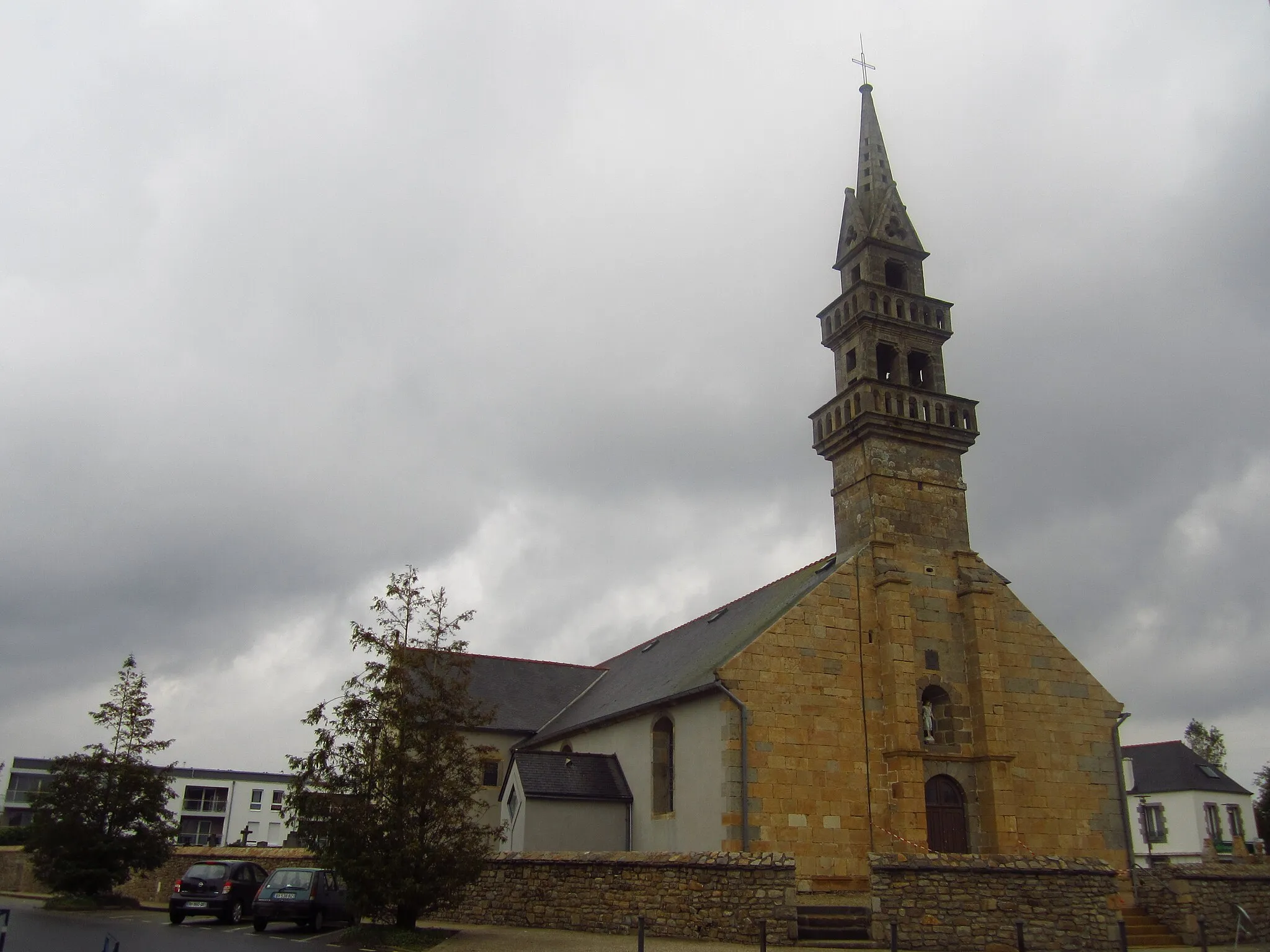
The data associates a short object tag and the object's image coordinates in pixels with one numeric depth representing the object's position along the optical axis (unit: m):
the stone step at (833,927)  16.72
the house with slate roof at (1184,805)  49.69
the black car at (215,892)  22.84
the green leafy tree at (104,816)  26.55
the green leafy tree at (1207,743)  67.50
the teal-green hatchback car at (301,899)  20.75
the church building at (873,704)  21.67
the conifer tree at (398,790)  18.09
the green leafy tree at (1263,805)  53.44
